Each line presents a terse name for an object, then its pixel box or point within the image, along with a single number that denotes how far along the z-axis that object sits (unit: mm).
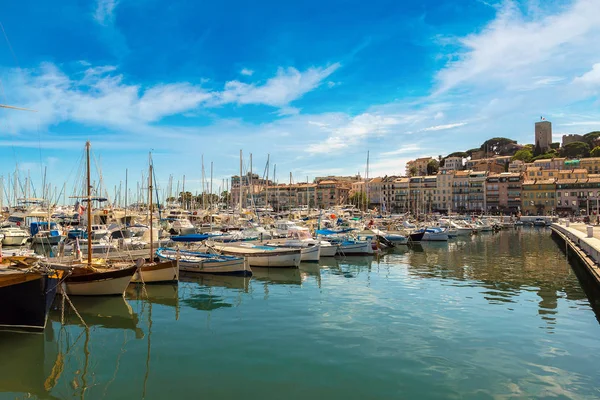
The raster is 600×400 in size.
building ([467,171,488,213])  133975
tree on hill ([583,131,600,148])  174050
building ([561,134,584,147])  178875
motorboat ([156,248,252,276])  28984
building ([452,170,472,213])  137000
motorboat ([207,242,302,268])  32812
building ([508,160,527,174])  153512
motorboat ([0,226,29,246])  47875
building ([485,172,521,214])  129375
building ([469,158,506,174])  159625
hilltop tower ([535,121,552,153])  179875
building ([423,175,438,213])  141875
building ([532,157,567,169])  144125
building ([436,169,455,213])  139375
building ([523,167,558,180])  132375
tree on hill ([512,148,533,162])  170500
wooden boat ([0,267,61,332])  14938
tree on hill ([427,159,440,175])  184375
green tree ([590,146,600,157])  149500
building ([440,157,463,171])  185000
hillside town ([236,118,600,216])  122562
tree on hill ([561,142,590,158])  162250
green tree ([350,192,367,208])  150900
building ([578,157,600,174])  136500
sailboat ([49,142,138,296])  21188
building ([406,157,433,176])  185875
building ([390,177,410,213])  148075
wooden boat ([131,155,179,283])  25483
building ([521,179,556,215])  123312
